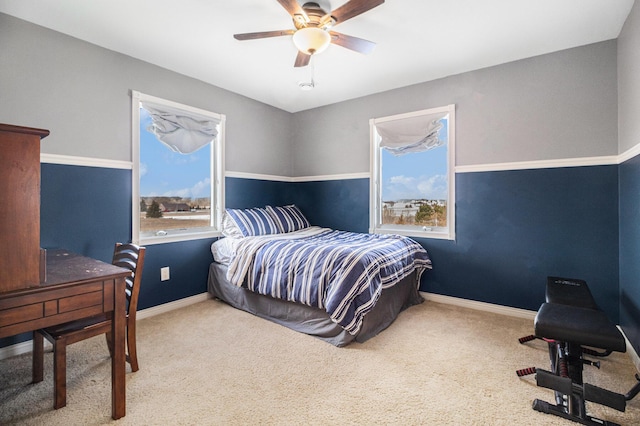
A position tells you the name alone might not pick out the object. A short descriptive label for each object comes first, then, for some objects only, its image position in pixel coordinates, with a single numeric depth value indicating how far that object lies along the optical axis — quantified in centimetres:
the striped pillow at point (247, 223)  334
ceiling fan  191
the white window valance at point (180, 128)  295
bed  228
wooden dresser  114
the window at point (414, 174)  327
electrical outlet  298
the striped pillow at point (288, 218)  373
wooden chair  156
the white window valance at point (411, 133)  330
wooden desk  119
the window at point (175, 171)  289
